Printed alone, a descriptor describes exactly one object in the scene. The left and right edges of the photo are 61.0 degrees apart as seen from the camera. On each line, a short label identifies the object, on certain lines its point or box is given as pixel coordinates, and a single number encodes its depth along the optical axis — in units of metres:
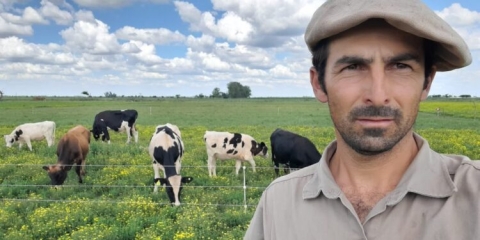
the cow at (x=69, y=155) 10.68
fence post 7.77
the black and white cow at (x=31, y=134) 16.95
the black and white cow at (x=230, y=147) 12.34
